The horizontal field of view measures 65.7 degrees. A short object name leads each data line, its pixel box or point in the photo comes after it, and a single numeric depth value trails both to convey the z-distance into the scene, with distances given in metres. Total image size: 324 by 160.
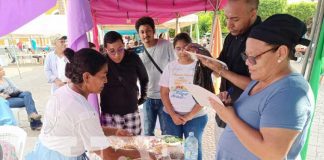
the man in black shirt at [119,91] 2.23
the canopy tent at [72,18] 1.56
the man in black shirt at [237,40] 1.48
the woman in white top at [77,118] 1.32
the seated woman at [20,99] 4.59
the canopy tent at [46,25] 7.86
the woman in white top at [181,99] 2.33
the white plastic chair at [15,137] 2.17
